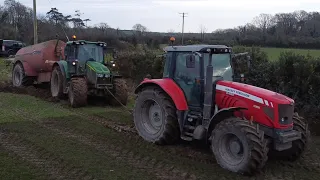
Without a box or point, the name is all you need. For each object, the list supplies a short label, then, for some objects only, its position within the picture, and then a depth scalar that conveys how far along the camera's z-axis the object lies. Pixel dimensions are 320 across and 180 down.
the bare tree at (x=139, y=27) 64.06
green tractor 11.69
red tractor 5.86
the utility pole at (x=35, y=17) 25.15
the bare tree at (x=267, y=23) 60.12
